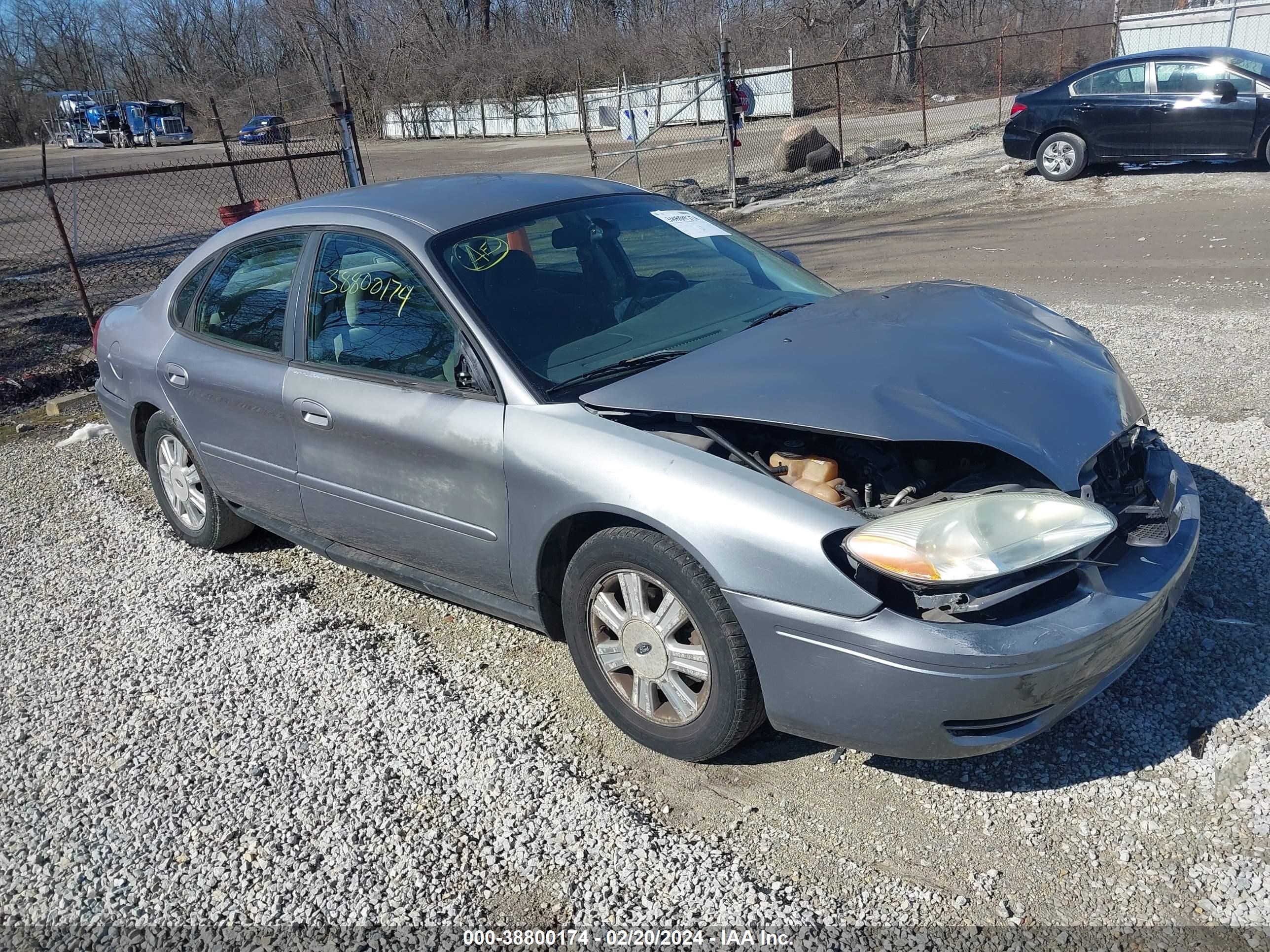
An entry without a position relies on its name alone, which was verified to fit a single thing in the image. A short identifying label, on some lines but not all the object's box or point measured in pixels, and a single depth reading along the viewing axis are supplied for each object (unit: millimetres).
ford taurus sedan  2633
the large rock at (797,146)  19281
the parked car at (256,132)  32438
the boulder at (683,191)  17188
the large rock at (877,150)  19562
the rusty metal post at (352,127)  12047
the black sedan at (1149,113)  12969
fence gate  17141
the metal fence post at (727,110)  14484
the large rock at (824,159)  19188
